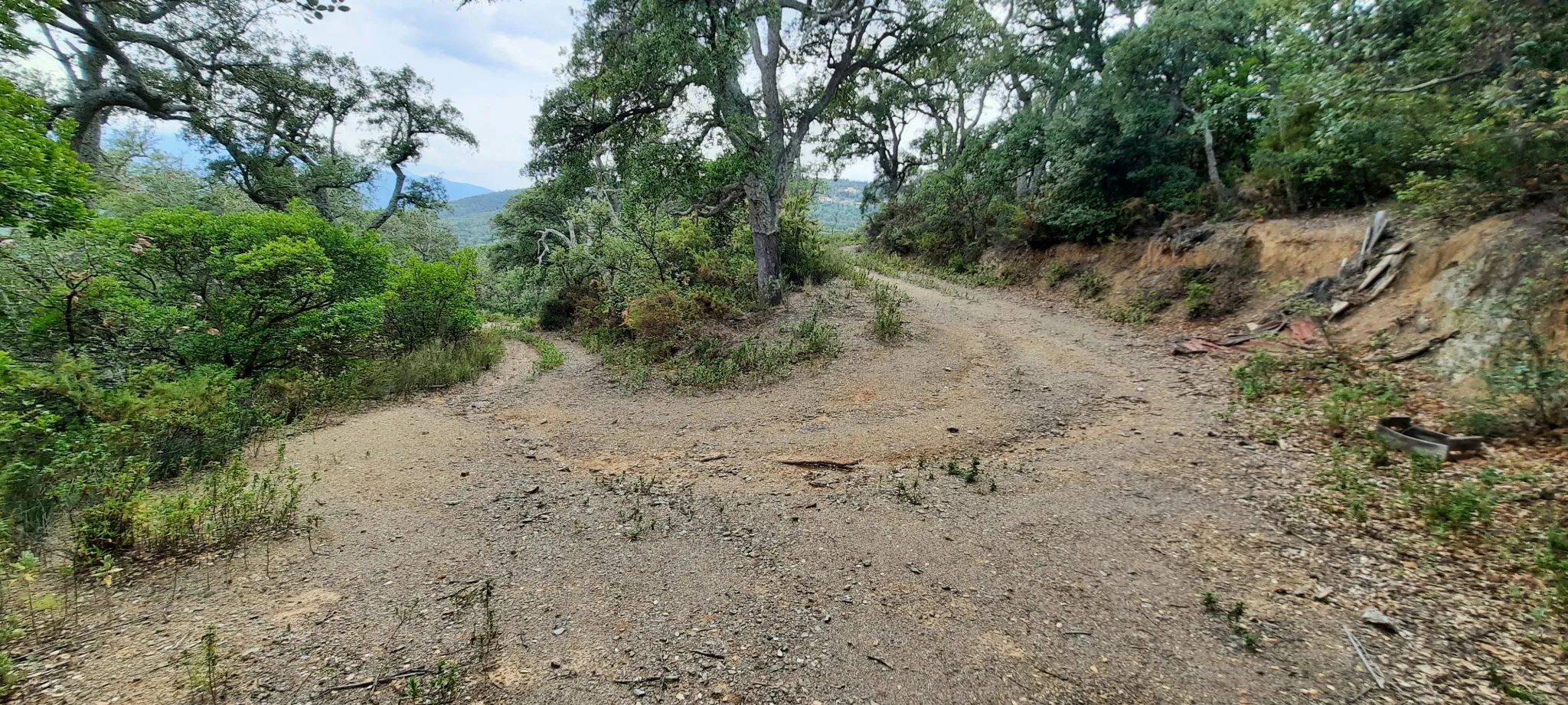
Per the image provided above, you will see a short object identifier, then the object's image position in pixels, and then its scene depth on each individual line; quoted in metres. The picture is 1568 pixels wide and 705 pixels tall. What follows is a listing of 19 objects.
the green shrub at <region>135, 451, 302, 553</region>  4.07
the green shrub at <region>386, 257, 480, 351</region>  11.00
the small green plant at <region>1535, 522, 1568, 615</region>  2.83
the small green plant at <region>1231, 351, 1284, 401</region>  6.40
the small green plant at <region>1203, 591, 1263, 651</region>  2.95
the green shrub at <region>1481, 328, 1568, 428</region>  4.32
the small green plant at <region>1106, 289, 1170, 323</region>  10.73
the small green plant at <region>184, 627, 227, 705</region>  2.72
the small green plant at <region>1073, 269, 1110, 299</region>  12.50
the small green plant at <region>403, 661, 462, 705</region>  2.76
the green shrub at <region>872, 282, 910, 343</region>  10.05
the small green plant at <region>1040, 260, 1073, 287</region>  13.91
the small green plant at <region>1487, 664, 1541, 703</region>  2.39
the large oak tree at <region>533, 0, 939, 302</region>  9.87
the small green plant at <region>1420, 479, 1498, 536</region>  3.58
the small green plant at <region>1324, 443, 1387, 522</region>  4.04
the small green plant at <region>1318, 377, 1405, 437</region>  5.21
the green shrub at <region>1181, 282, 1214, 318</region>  9.92
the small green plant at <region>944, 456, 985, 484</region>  5.14
